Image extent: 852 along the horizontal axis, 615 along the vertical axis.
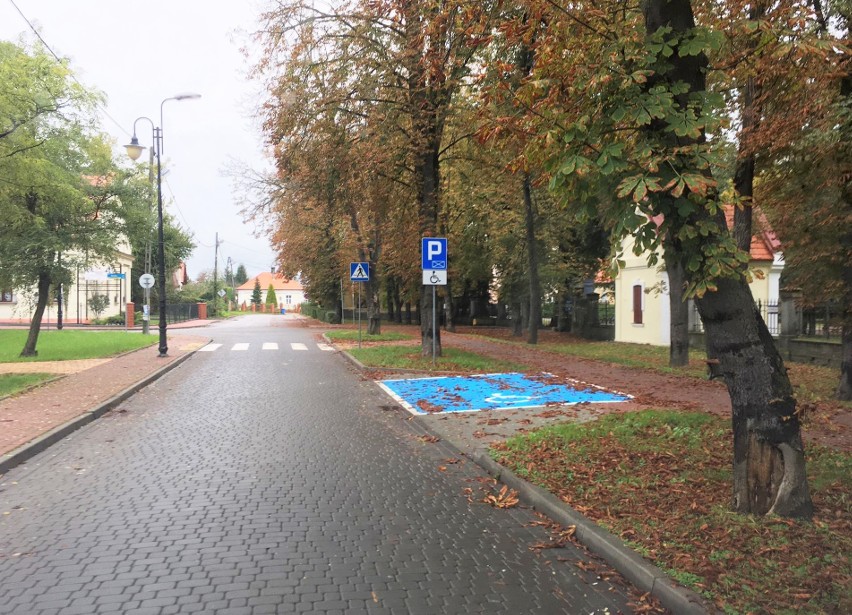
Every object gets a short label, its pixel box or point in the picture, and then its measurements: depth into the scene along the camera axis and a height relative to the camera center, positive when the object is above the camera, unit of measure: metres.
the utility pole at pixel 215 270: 69.41 +4.06
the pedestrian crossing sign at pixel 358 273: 20.11 +1.09
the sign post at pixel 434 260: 14.79 +1.10
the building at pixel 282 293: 143.45 +3.08
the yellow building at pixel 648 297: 22.41 +0.38
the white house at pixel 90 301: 42.53 +0.34
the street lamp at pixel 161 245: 19.56 +1.93
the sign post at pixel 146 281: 26.91 +1.09
